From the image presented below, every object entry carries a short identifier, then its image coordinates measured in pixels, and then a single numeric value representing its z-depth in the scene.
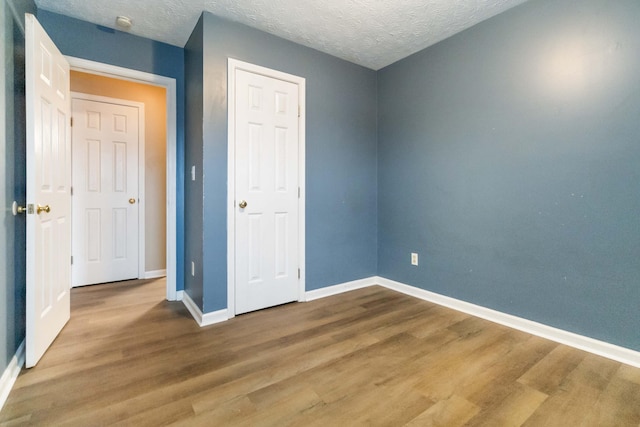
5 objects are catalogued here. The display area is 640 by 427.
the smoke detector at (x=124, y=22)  2.23
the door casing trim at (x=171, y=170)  2.61
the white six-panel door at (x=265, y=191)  2.41
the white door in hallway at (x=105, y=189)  3.18
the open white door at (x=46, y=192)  1.60
